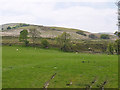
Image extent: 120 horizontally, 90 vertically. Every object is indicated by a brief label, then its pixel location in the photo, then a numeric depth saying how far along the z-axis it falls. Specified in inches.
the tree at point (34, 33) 4375.0
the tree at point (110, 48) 3854.3
